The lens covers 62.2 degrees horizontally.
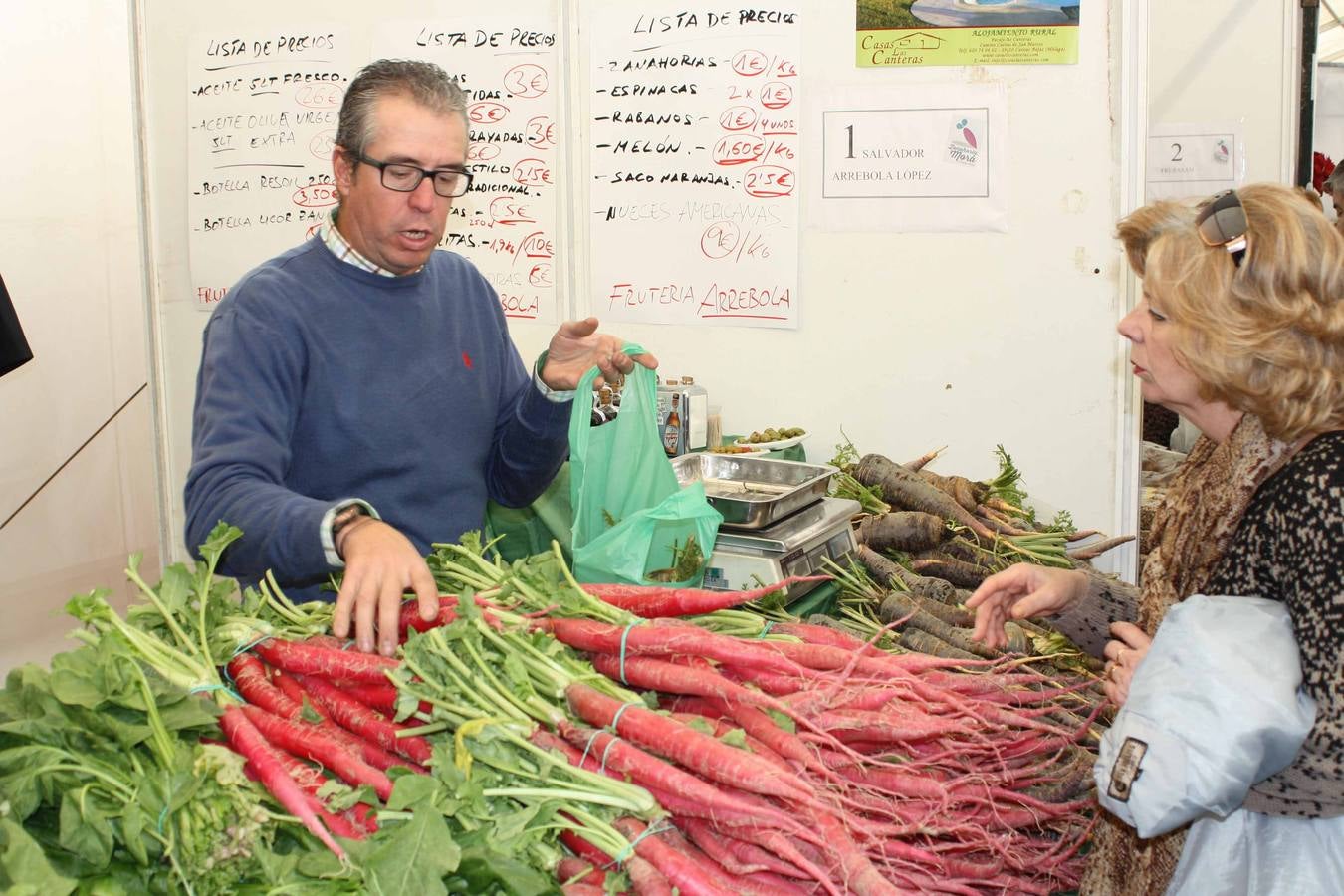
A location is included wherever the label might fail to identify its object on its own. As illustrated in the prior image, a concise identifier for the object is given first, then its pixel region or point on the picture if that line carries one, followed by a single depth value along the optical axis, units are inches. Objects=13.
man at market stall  83.4
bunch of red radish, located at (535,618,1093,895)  55.3
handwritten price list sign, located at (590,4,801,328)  150.7
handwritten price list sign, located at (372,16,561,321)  160.9
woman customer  55.9
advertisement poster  139.2
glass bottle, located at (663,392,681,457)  142.3
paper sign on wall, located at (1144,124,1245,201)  224.7
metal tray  101.0
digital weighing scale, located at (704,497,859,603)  98.0
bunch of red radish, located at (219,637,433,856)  56.4
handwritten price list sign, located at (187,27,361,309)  171.5
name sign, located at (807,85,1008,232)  143.3
